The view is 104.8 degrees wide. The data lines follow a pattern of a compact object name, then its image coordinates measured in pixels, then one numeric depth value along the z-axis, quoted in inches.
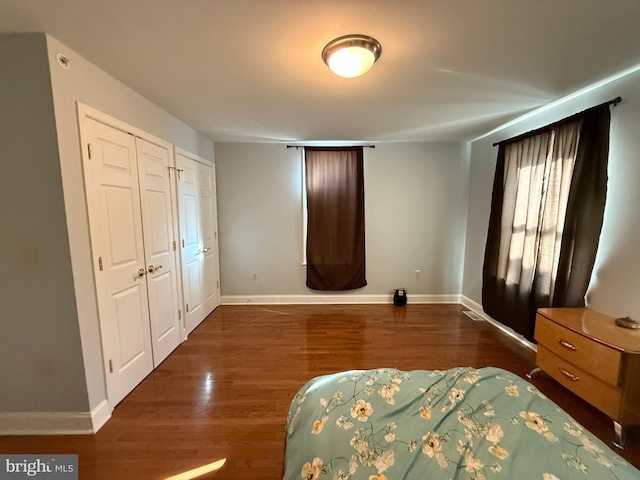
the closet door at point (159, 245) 86.0
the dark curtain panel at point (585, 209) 75.1
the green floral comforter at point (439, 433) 31.4
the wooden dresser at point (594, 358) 57.9
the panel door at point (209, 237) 130.1
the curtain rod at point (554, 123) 72.3
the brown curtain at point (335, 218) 145.3
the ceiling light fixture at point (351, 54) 55.1
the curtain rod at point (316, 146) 143.9
